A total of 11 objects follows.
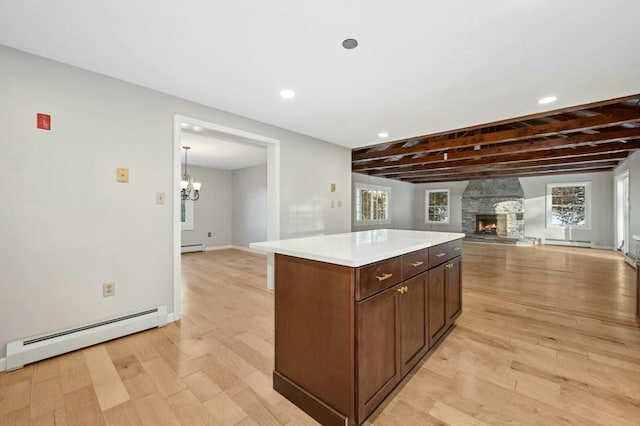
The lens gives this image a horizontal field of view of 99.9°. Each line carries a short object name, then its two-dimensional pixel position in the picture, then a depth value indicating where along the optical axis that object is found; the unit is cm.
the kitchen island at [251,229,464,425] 138
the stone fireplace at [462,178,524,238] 912
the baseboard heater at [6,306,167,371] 199
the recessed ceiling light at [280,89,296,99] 275
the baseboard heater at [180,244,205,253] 709
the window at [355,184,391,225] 859
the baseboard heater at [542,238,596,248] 802
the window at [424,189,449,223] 1077
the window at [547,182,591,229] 816
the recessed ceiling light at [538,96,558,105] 288
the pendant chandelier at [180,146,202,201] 529
